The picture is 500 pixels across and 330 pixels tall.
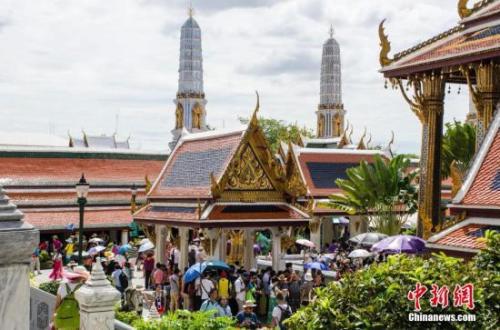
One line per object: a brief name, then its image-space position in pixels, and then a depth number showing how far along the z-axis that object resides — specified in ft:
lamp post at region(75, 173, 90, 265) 55.64
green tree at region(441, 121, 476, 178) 74.08
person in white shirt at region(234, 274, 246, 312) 50.27
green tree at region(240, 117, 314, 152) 208.74
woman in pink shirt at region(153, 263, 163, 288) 60.39
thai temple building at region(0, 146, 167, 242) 105.40
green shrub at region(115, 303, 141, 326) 37.86
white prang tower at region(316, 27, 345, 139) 241.35
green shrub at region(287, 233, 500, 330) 20.63
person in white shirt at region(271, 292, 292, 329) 39.32
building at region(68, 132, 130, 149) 181.57
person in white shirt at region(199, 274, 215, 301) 49.77
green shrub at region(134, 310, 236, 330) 31.32
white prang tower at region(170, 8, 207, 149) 212.23
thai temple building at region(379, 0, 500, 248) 38.86
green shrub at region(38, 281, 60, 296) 49.44
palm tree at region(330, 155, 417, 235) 77.15
